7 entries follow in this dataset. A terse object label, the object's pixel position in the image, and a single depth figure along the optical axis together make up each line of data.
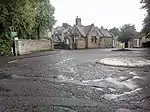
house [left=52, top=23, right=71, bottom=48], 41.63
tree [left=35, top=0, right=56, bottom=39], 20.76
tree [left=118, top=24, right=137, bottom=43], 40.39
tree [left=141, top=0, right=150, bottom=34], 20.01
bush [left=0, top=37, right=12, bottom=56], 13.61
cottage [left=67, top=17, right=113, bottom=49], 30.02
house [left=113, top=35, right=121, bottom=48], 39.25
